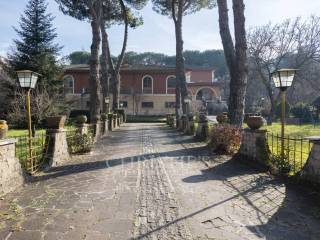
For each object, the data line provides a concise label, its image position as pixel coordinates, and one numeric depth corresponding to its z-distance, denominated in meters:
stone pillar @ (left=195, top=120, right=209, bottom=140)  9.63
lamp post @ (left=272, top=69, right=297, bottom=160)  5.37
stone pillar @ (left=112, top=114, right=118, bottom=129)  16.68
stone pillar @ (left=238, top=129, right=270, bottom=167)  5.28
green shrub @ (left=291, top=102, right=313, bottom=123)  21.78
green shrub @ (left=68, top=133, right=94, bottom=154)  6.99
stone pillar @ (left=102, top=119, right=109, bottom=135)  12.69
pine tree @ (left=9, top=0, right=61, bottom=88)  16.67
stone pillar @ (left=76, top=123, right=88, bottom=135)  7.54
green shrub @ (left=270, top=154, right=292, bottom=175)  4.61
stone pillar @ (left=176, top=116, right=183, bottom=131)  14.29
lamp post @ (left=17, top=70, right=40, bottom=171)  5.57
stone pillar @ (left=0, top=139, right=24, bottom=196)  3.75
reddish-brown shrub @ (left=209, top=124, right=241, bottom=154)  6.79
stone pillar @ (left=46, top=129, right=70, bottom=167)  5.64
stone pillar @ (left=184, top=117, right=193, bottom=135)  12.01
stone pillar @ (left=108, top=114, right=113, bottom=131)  14.77
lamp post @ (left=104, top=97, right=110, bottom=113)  16.76
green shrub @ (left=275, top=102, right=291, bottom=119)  23.61
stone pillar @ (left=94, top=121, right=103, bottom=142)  10.22
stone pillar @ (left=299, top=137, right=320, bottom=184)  3.79
